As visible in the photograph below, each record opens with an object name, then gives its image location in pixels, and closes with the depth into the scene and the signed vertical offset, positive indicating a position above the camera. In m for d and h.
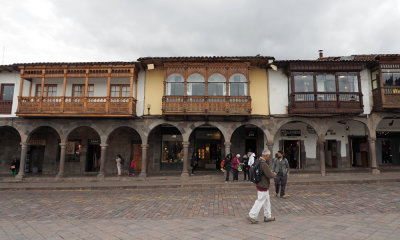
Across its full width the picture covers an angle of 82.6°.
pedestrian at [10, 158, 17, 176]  16.70 -1.79
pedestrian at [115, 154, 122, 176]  16.13 -1.26
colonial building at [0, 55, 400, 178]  15.03 +2.97
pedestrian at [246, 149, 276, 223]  5.61 -1.22
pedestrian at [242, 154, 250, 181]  13.59 -1.12
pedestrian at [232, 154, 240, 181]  13.11 -1.14
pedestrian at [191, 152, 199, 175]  16.11 -1.17
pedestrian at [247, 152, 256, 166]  12.25 -0.60
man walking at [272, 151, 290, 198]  8.94 -0.91
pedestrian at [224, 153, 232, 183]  12.97 -1.08
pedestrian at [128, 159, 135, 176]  16.03 -1.73
